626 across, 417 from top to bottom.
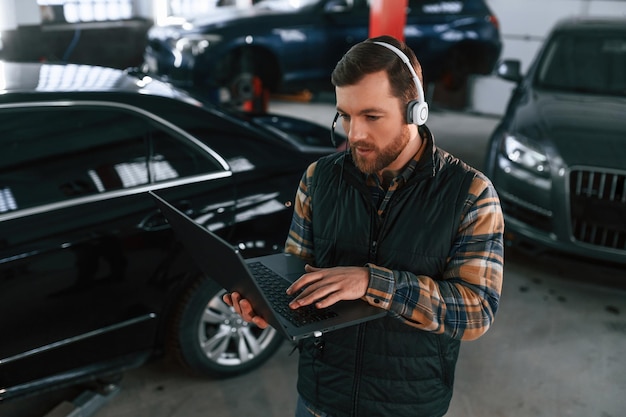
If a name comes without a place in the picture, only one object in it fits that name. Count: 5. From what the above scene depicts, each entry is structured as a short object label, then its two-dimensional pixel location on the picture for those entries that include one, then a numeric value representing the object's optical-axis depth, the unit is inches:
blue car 265.7
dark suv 146.6
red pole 216.8
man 53.2
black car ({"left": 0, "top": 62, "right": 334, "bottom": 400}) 92.0
